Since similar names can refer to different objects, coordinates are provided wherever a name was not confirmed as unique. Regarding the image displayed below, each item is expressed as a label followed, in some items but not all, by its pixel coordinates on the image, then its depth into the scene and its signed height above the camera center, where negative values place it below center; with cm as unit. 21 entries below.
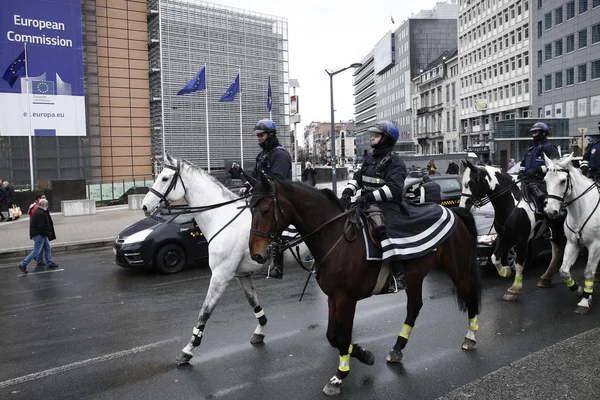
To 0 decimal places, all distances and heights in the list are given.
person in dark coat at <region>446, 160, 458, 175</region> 2775 +0
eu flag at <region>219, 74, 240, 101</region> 3272 +508
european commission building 4722 +978
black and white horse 820 -60
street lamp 2683 +466
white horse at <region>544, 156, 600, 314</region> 730 -65
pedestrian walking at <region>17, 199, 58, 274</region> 1262 -137
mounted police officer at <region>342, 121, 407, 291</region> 514 -5
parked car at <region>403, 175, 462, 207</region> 1464 -56
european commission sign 3678 +815
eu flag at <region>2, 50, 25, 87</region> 2775 +577
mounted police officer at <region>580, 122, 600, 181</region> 877 +6
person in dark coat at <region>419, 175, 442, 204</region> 1207 -56
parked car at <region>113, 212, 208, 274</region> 1105 -157
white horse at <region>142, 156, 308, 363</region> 598 -64
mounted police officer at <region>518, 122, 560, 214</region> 852 +6
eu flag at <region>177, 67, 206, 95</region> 3061 +538
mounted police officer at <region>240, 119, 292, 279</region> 639 +16
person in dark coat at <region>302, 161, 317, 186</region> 2372 -16
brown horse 456 -68
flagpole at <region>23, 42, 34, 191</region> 3021 +462
